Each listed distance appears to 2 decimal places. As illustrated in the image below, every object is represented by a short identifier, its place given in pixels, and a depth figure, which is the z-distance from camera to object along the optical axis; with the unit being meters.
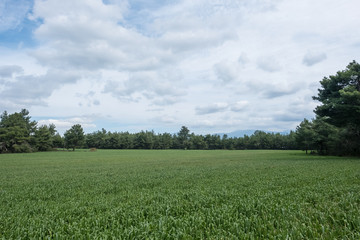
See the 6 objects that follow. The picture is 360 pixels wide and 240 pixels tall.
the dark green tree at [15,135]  75.44
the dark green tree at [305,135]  49.88
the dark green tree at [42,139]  88.50
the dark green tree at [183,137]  154.75
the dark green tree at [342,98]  25.22
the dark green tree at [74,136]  105.19
